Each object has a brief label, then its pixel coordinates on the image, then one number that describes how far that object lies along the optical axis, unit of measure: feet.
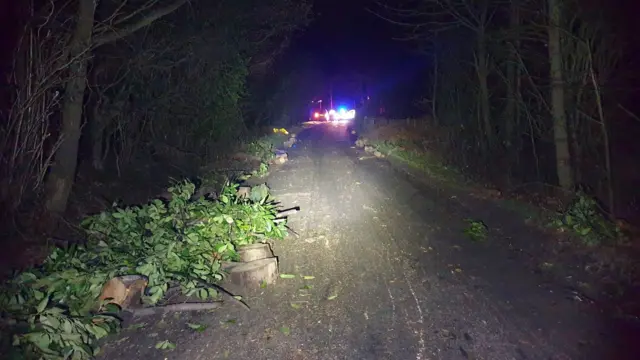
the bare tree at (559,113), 28.81
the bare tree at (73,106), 24.57
